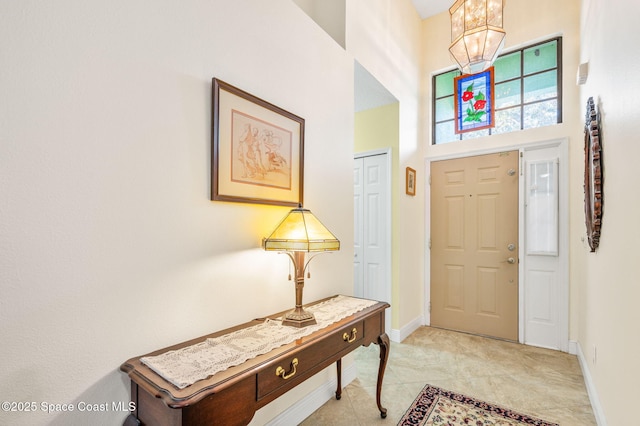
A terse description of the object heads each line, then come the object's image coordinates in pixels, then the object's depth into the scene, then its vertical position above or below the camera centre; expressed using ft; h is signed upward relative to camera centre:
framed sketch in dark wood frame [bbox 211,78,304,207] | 4.85 +1.11
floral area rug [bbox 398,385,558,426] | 6.26 -4.27
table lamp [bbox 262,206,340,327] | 4.85 -0.46
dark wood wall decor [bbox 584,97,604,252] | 6.04 +0.81
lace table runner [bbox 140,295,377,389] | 3.39 -1.79
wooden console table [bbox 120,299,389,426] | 3.05 -2.01
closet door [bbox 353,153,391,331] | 11.03 -0.54
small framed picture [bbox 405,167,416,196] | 11.18 +1.18
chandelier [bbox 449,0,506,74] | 6.07 +3.63
